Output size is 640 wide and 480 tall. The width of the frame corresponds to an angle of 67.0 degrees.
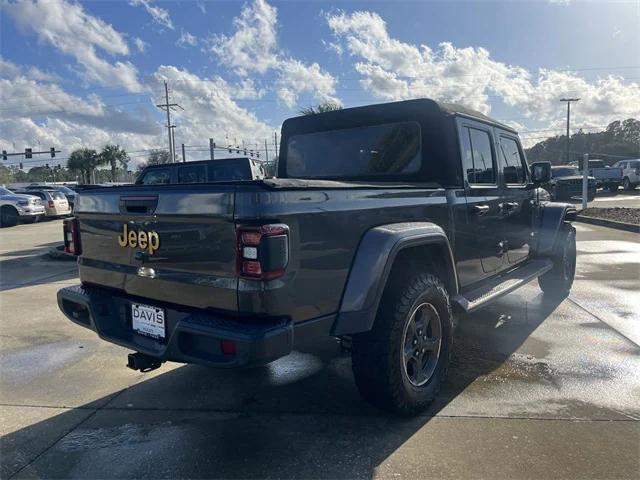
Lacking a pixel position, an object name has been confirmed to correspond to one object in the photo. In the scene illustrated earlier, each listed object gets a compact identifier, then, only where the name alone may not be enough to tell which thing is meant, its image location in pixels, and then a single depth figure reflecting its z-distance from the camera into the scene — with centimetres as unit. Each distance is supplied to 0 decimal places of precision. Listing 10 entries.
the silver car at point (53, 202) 1967
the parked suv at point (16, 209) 1789
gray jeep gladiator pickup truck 227
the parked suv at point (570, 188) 2152
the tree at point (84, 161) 7106
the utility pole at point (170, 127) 4667
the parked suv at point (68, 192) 2529
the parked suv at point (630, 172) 2735
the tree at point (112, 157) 7331
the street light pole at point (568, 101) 4346
